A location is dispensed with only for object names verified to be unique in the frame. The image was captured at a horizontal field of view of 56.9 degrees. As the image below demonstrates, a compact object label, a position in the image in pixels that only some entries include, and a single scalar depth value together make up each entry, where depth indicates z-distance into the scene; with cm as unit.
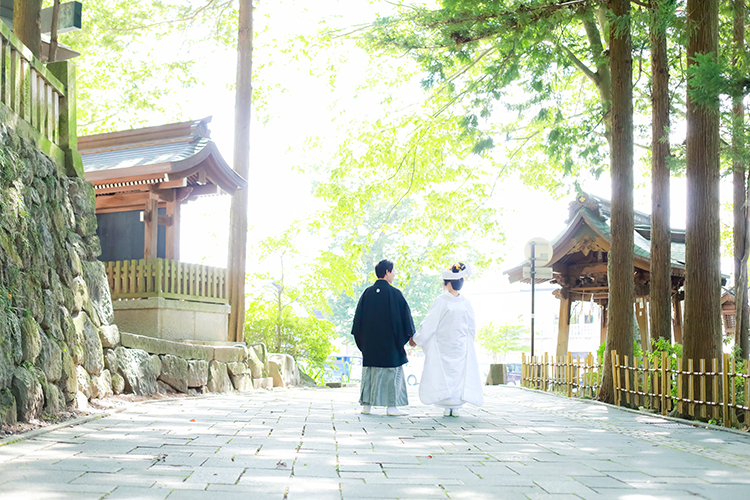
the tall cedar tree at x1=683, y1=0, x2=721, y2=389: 780
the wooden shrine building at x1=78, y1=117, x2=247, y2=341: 1238
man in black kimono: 816
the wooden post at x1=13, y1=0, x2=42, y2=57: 945
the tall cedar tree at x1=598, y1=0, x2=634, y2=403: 980
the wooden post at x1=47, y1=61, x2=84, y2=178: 852
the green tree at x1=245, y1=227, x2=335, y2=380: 1792
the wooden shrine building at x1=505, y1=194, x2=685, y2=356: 1473
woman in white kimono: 803
